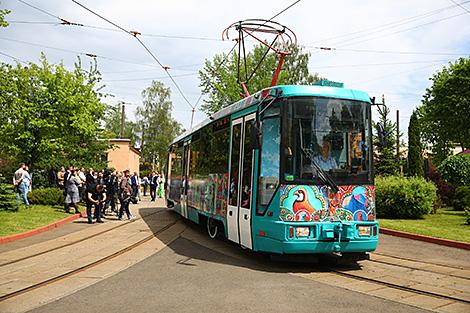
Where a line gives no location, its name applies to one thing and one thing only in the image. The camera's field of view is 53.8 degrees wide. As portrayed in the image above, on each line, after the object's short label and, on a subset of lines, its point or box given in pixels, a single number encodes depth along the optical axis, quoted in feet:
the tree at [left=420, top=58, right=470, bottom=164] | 136.67
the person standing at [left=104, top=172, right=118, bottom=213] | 62.03
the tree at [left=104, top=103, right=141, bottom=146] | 220.02
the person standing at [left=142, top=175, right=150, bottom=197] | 121.28
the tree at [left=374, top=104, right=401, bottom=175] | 87.25
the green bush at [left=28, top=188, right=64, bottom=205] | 65.26
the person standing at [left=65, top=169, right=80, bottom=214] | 58.70
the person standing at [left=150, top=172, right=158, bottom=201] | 99.00
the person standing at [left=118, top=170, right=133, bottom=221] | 55.42
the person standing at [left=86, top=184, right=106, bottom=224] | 52.75
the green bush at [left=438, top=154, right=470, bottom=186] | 80.23
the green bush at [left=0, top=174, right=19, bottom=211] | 54.48
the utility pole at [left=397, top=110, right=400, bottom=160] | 95.79
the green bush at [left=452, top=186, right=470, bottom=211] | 69.55
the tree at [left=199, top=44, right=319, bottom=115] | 152.25
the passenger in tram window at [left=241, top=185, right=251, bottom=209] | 29.48
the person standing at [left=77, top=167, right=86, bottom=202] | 64.95
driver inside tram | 27.37
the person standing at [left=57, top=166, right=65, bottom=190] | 69.26
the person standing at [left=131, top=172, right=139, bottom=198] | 80.16
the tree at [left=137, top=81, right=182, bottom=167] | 207.21
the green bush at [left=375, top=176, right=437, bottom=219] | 58.65
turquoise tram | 26.78
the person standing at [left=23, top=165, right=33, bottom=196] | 59.77
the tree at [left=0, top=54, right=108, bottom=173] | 71.51
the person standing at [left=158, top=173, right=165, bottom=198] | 114.93
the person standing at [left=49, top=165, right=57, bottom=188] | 75.46
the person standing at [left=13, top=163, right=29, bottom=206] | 59.52
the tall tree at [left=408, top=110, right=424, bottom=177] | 93.35
